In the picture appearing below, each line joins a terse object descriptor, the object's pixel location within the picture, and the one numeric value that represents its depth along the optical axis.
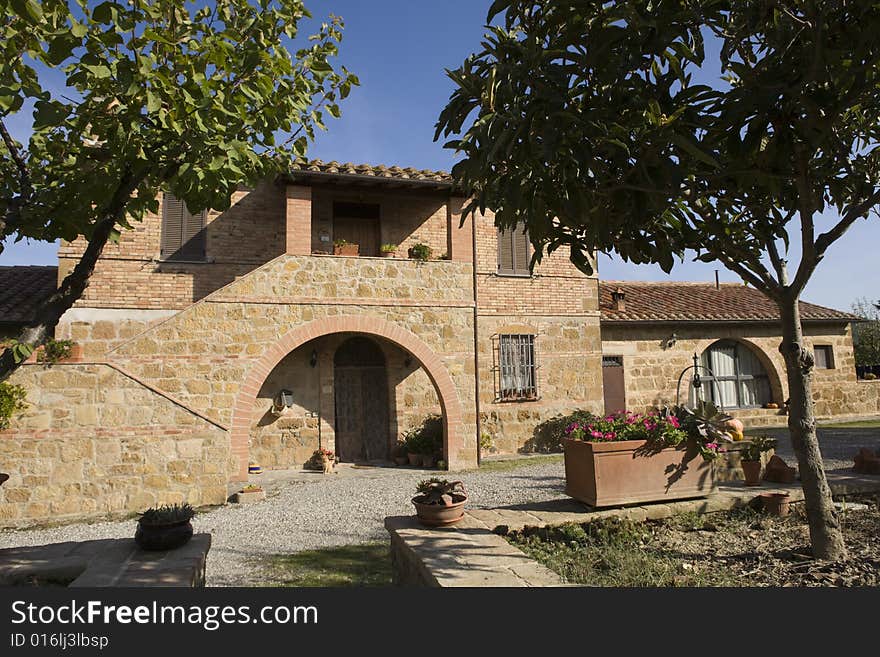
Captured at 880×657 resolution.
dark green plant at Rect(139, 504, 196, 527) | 4.03
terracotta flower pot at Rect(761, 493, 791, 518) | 4.88
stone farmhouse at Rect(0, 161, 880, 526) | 7.55
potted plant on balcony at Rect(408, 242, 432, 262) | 10.86
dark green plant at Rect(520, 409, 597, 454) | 12.23
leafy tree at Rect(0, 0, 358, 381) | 2.99
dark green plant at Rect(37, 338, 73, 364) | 7.36
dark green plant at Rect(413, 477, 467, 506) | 4.37
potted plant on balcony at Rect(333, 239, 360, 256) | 11.25
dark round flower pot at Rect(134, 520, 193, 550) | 3.98
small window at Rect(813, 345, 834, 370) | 16.02
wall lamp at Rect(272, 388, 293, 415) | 11.09
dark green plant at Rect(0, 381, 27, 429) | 6.95
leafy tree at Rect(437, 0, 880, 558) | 2.80
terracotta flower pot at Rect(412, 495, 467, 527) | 4.28
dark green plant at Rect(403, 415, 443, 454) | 11.21
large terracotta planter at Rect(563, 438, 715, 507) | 4.71
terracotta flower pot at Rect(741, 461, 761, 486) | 6.17
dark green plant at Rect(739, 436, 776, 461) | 6.45
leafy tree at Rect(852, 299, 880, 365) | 23.30
